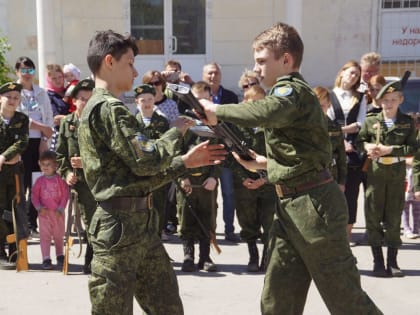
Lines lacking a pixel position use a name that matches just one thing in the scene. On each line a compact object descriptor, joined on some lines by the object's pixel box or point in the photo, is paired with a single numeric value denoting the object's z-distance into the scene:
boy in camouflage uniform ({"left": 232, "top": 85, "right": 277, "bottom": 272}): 6.73
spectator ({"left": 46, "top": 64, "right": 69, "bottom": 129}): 8.75
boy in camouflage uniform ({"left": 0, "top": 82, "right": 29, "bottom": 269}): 6.88
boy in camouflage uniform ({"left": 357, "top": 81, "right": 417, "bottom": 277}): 6.72
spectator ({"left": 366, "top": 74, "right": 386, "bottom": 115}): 7.79
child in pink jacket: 6.90
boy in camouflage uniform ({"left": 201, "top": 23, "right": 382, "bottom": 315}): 3.95
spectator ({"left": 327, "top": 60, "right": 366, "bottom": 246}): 7.46
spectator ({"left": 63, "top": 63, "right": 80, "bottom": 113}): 9.42
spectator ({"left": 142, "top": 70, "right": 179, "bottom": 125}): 8.10
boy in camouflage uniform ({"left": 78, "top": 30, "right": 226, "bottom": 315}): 3.71
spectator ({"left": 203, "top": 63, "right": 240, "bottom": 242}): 8.23
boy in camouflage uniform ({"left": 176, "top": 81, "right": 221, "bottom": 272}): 6.82
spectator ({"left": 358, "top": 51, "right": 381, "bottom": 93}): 8.43
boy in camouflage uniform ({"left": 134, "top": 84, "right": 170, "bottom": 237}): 7.00
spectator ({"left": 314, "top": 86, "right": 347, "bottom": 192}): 6.99
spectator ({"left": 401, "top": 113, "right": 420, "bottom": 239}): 8.27
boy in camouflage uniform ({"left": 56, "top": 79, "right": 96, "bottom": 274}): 6.56
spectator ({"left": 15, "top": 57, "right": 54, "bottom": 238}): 8.02
